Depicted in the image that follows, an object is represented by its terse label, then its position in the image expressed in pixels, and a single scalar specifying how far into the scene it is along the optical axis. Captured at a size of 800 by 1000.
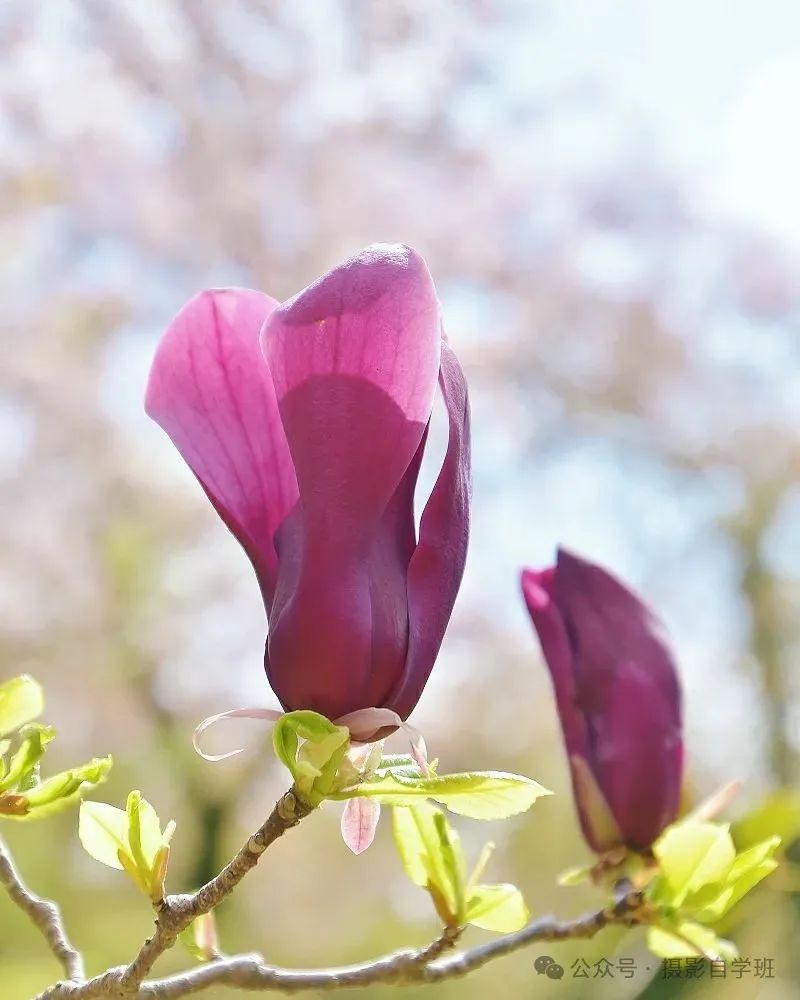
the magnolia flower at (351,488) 0.64
